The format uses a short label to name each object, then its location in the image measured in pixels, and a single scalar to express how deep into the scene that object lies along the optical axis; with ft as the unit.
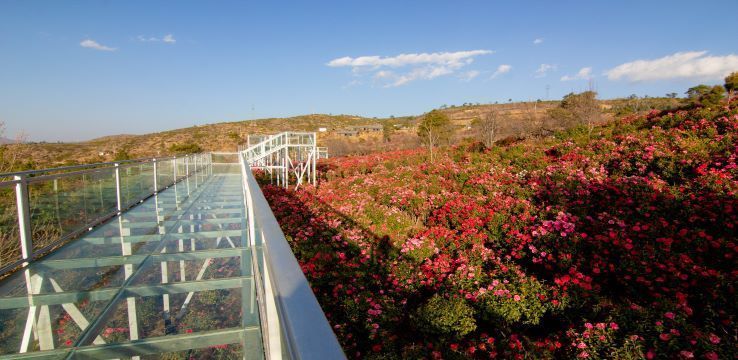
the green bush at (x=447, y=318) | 15.34
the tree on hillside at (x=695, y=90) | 94.70
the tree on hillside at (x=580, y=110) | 62.69
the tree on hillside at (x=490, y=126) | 75.56
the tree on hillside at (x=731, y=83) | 56.82
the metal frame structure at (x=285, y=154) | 49.65
